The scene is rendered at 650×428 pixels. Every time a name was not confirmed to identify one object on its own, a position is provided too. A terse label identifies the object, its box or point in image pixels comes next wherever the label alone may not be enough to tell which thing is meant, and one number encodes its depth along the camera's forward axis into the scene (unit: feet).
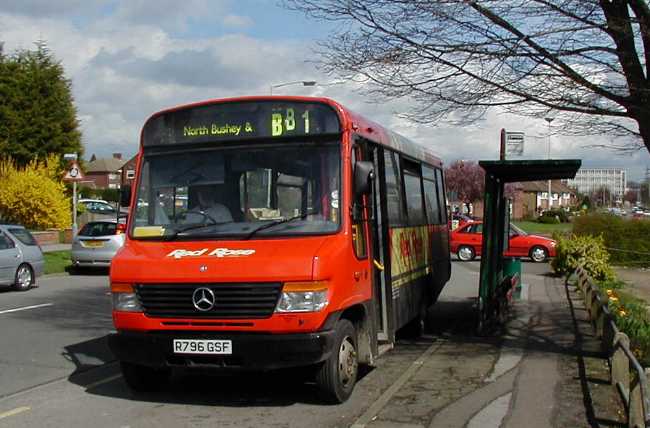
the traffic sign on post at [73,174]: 81.41
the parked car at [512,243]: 97.19
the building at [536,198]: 319.47
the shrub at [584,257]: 61.93
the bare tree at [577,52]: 27.86
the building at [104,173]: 395.83
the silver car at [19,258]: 55.93
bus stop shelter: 36.50
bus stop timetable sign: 60.62
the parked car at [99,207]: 163.85
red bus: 20.93
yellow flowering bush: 106.11
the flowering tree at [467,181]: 260.62
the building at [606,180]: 539.29
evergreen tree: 125.18
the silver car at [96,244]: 71.77
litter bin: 49.42
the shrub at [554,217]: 229.66
